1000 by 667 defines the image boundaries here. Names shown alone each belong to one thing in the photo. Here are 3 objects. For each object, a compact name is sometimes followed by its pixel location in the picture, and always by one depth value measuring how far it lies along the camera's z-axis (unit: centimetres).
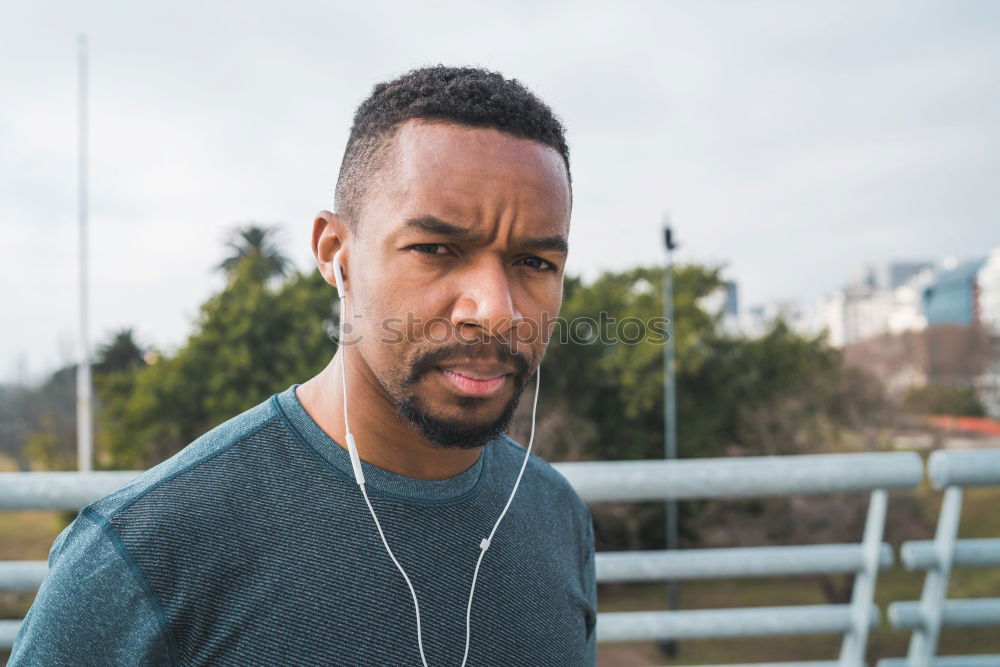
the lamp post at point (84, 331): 2005
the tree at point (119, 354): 2903
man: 108
